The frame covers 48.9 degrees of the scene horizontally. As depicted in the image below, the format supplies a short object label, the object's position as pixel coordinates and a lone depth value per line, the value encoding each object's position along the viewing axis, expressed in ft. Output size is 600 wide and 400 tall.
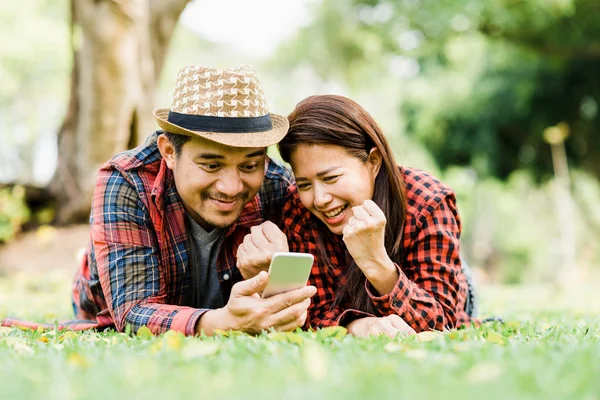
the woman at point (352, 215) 10.52
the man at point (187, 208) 10.00
